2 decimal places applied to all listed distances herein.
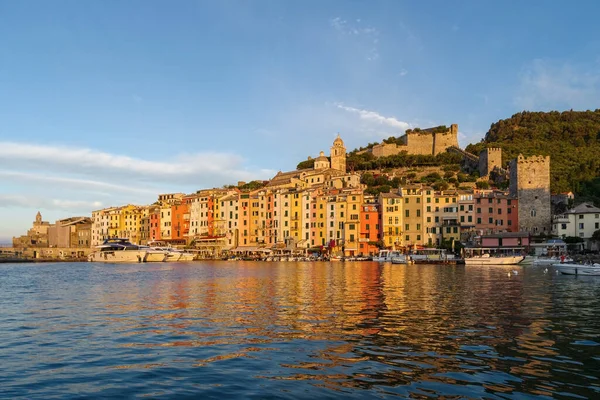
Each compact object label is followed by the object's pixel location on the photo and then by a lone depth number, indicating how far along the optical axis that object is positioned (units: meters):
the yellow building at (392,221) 88.38
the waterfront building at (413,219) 88.00
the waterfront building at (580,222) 76.31
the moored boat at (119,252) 92.06
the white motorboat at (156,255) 91.88
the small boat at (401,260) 73.88
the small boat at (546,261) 64.46
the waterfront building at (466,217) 84.19
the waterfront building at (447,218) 85.88
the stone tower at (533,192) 82.62
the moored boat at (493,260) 68.00
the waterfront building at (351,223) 90.62
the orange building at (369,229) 90.38
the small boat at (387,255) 78.31
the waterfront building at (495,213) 83.88
